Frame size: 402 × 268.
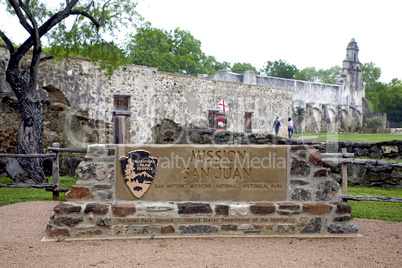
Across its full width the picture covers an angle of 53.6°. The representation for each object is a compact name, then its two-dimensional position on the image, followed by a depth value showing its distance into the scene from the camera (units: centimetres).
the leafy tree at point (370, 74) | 6216
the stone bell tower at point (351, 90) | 3922
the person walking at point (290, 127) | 2269
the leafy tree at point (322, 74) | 7071
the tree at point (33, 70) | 1042
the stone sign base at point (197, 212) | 528
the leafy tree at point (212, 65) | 4628
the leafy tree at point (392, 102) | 5012
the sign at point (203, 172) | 547
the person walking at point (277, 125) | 2305
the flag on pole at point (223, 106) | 1952
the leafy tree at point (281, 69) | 5809
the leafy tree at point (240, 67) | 5706
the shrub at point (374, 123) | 3566
